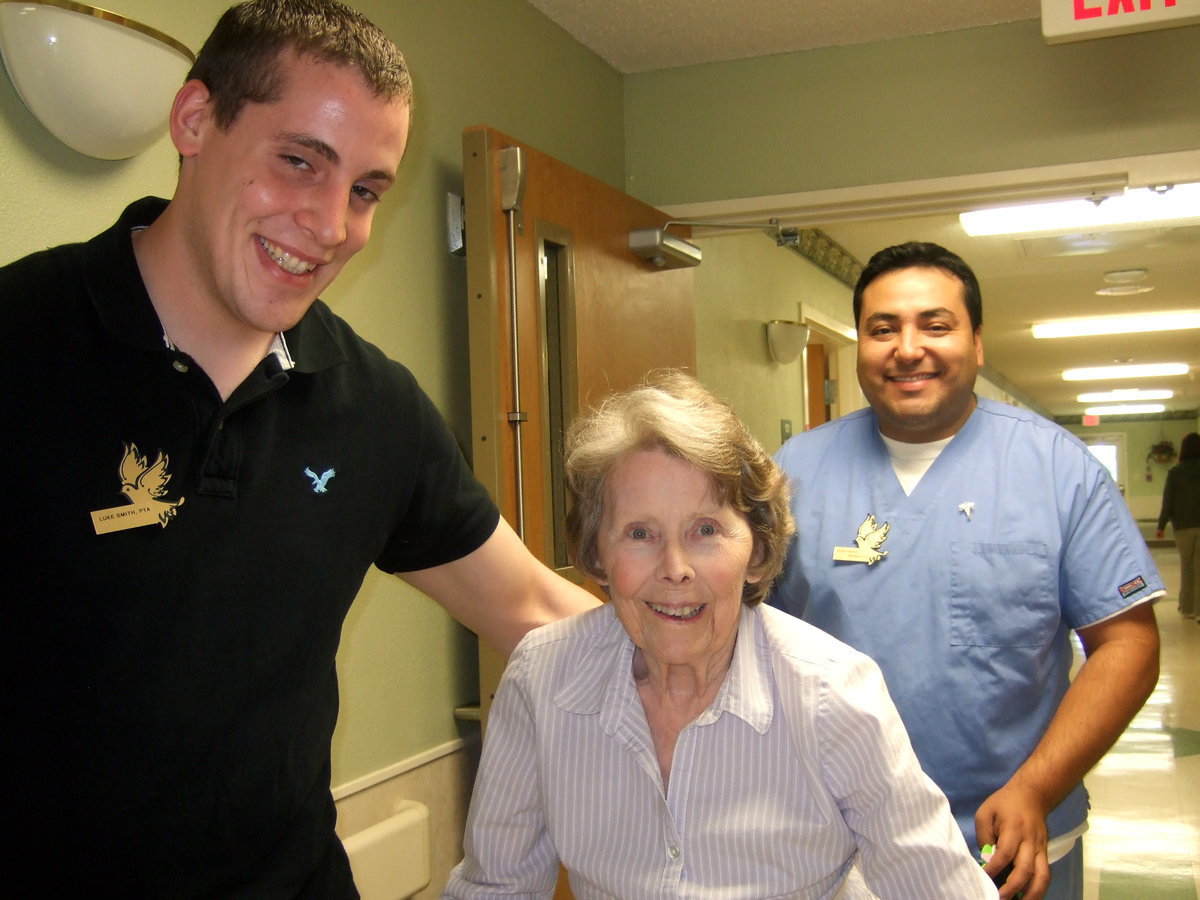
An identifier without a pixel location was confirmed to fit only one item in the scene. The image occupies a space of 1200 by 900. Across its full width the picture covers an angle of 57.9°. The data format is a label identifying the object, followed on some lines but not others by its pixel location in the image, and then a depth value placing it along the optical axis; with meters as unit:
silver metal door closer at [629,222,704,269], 3.09
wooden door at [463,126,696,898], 2.39
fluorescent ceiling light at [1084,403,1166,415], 19.37
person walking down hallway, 9.02
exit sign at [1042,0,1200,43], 2.19
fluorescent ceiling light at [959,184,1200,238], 3.80
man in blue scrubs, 1.67
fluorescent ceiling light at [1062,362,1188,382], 11.94
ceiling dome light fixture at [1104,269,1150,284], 5.97
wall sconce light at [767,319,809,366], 5.02
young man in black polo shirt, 1.00
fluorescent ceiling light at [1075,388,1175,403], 15.46
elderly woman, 1.22
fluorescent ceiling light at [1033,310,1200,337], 8.15
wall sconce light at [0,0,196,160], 1.44
